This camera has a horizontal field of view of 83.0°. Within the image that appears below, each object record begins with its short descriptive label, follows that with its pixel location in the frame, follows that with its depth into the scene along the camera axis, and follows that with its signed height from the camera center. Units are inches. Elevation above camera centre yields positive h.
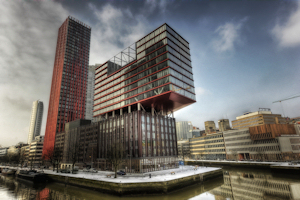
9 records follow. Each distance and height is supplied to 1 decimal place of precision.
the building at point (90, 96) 6583.7 +2131.0
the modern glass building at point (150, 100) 2733.8 +815.8
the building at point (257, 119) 6289.4 +913.2
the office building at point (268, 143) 3651.6 +5.2
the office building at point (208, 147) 5157.5 -39.6
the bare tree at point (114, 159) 2012.9 -110.0
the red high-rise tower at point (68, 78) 5477.4 +2483.1
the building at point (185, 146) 6558.1 +23.4
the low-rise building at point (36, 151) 5984.3 +62.7
